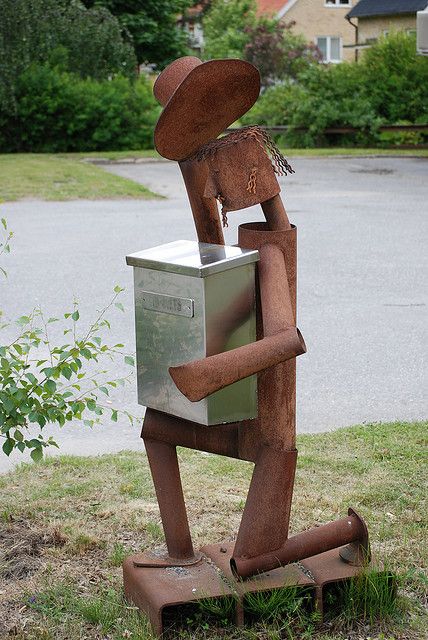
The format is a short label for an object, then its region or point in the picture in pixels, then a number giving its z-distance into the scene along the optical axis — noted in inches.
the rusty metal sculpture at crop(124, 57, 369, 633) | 104.7
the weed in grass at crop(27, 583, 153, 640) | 112.8
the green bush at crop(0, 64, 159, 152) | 898.1
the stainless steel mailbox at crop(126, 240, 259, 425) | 106.7
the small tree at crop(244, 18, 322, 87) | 1264.8
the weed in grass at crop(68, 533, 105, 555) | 134.1
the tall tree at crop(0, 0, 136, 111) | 863.7
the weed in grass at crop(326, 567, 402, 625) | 114.8
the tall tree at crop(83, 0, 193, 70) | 1250.6
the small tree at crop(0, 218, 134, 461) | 127.4
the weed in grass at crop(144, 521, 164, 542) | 138.8
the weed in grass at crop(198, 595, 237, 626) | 110.8
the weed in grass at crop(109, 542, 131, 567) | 131.0
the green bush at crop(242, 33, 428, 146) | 899.4
